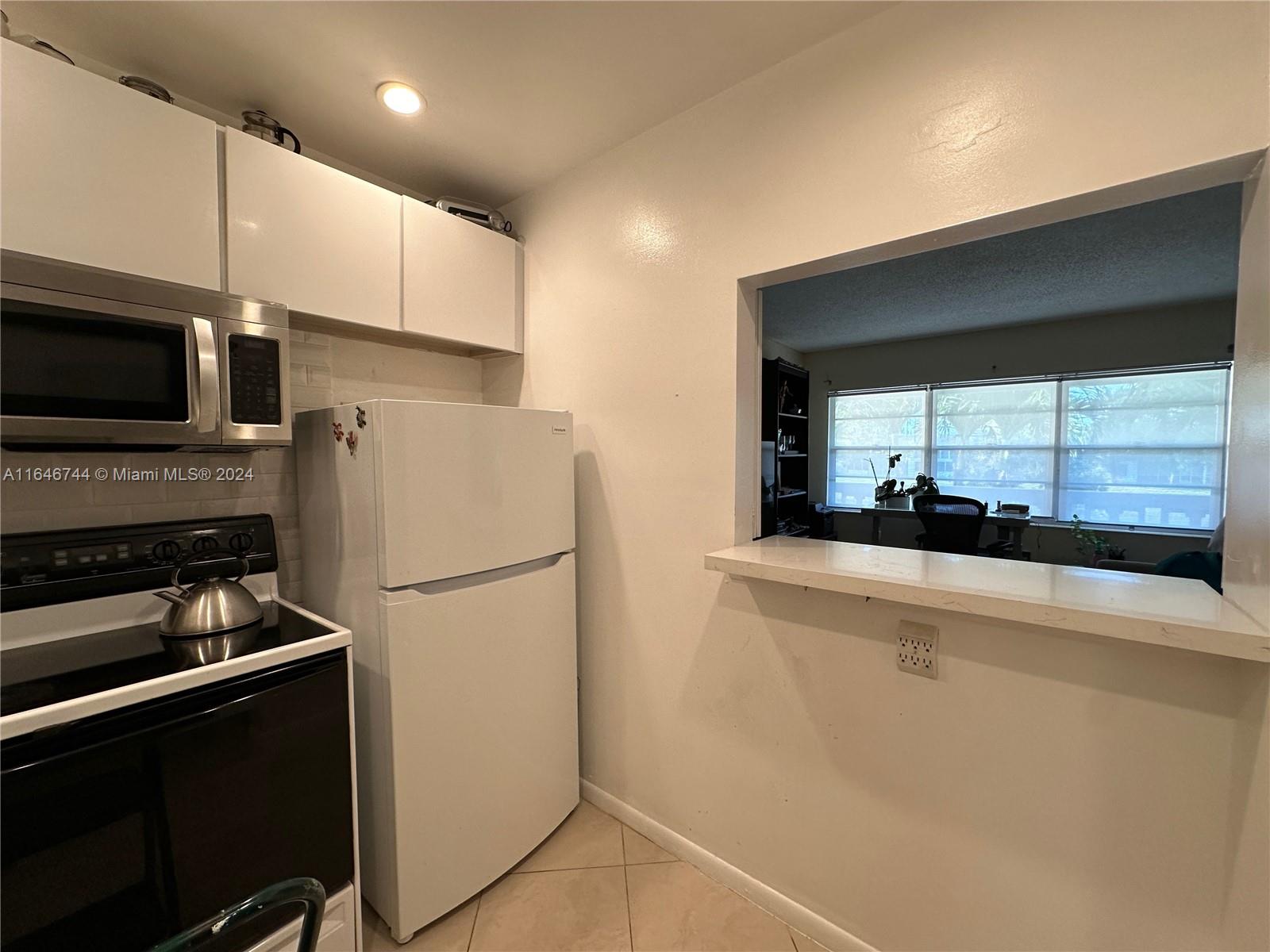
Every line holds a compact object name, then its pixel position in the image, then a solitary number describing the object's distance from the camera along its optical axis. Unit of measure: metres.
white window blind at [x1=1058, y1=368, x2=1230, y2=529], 4.05
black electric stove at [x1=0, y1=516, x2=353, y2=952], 0.88
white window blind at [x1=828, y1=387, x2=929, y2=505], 5.39
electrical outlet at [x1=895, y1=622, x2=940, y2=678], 1.22
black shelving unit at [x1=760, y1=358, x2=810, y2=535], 3.37
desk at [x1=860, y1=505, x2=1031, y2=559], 3.74
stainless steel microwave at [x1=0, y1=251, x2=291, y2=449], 1.04
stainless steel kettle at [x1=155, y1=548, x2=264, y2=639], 1.22
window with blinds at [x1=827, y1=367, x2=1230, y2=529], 4.10
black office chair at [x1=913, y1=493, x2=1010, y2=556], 3.38
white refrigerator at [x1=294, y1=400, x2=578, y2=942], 1.37
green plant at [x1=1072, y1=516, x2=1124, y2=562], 3.69
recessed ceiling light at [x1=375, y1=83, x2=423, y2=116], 1.45
